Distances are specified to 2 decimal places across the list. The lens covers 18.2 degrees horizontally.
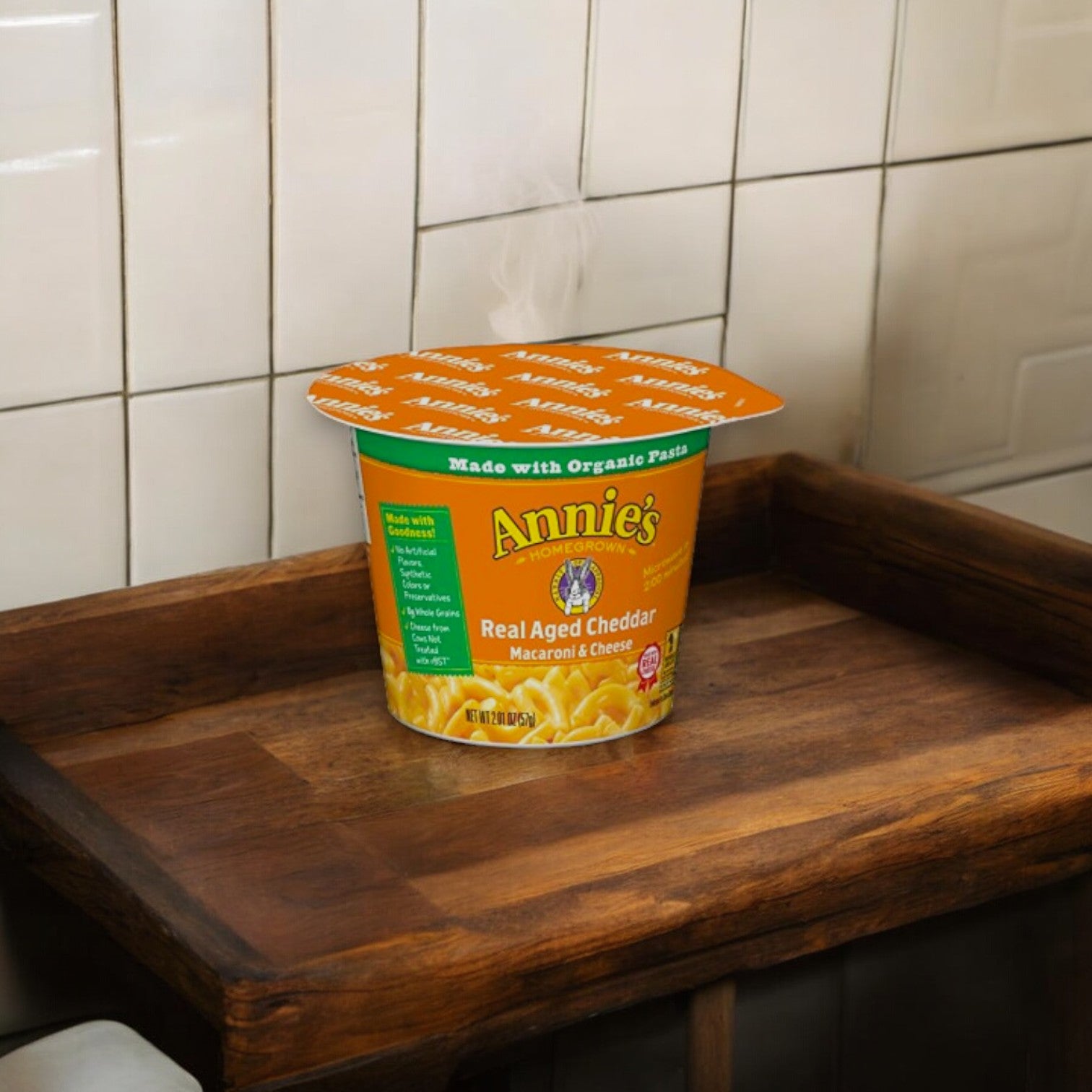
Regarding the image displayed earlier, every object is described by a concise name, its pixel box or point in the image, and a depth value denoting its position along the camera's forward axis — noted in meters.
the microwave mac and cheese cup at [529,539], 0.81
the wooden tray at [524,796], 0.74
